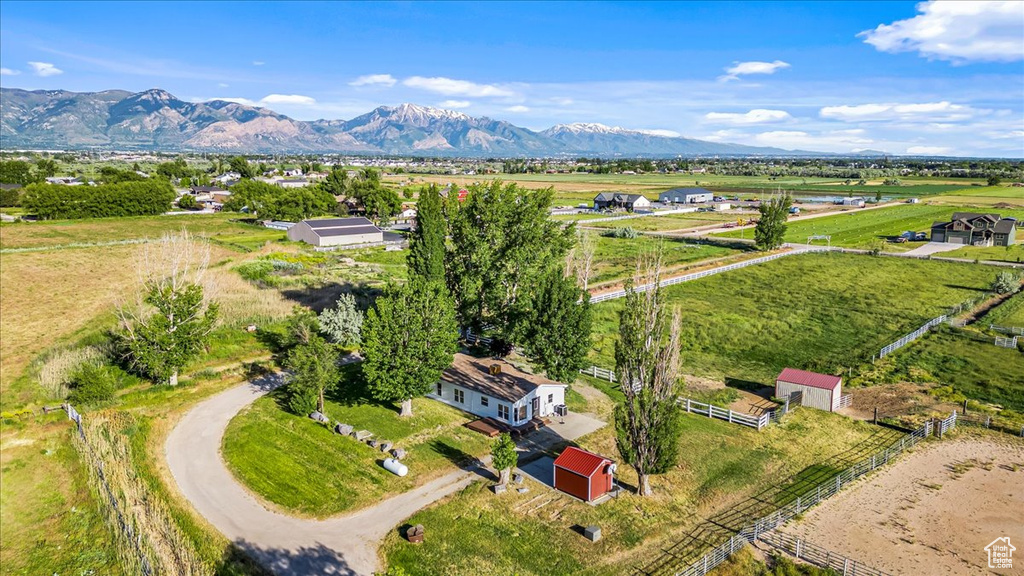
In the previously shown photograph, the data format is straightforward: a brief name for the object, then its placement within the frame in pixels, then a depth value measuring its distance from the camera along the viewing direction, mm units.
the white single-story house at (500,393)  33625
